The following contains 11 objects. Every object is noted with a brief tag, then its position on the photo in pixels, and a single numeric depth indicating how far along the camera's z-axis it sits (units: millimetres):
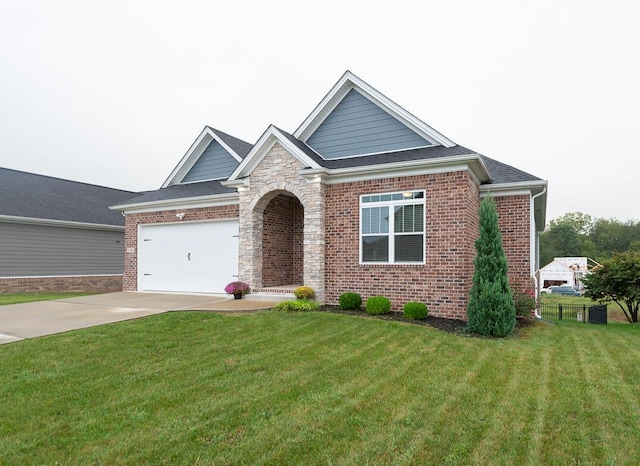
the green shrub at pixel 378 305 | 9094
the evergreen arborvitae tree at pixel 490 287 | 7645
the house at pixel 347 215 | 9453
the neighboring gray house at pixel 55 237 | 16703
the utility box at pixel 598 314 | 13059
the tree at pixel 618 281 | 13570
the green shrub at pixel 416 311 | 8680
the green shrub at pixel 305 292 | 10195
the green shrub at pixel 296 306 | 9359
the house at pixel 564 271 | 47906
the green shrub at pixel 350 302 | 9703
